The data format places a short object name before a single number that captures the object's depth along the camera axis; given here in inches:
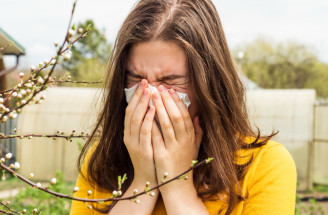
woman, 69.7
